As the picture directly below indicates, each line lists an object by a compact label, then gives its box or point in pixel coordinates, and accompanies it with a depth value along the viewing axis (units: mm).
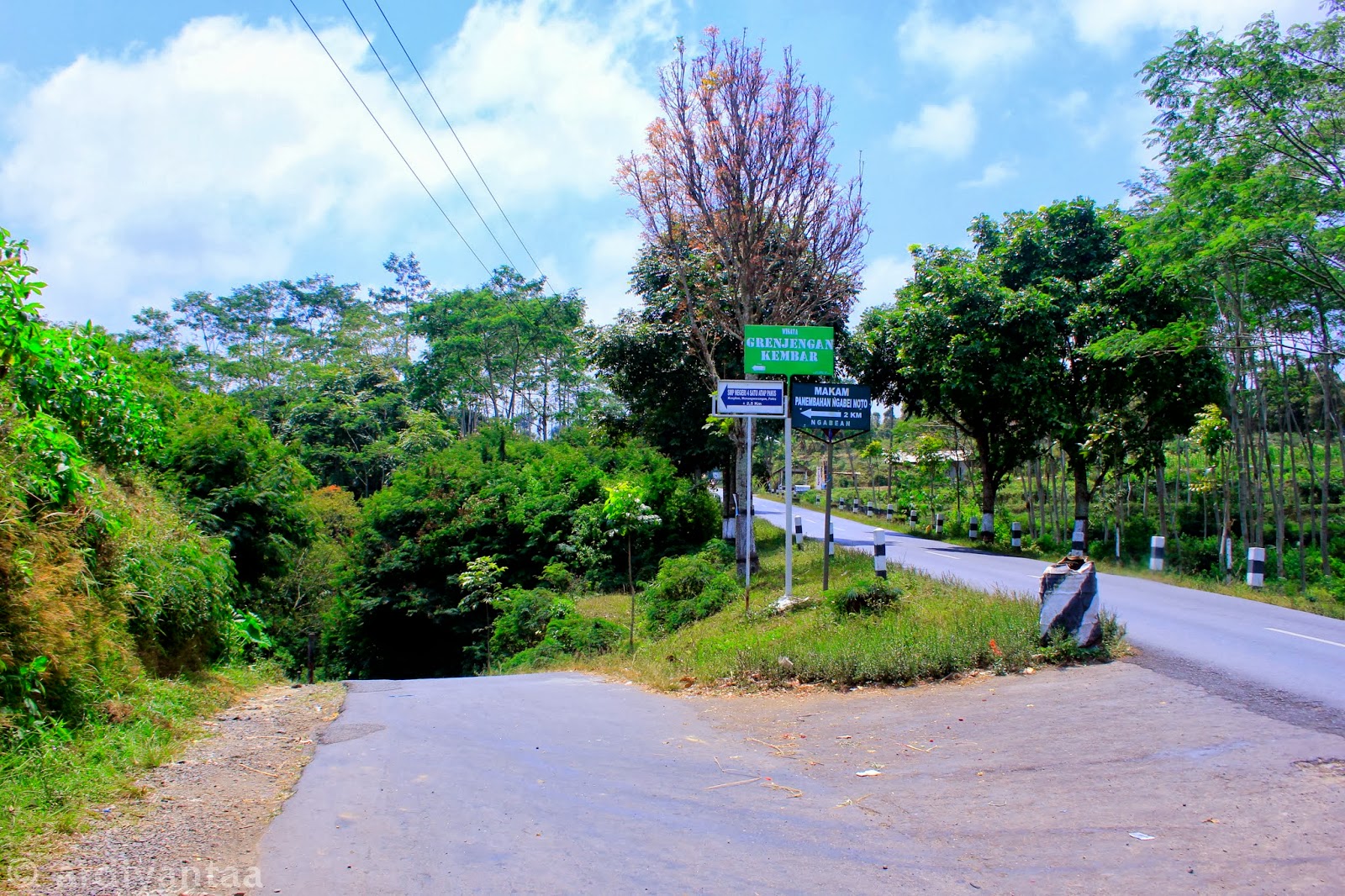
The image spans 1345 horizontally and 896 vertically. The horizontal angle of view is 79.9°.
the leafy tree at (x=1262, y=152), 13922
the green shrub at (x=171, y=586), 8438
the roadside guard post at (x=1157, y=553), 18109
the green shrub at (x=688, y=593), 15023
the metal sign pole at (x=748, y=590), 13281
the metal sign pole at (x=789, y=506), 11961
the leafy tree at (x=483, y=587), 19781
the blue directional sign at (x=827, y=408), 12125
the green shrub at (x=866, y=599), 10617
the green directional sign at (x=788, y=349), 12555
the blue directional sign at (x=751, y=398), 12578
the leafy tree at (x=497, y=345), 40469
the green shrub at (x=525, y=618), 17625
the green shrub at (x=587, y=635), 14883
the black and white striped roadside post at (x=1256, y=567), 14789
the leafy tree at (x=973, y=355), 22047
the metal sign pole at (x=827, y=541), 12203
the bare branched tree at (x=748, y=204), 16062
